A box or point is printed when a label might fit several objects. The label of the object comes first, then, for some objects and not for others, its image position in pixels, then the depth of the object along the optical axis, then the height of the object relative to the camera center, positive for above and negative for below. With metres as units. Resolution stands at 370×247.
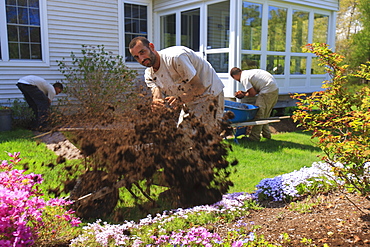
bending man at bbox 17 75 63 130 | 8.34 -0.58
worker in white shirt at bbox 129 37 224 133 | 3.74 -0.11
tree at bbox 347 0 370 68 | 19.67 +1.65
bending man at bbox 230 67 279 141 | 7.46 -0.38
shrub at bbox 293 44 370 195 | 2.97 -0.35
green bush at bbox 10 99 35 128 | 8.88 -1.21
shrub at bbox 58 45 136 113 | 9.78 -0.22
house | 9.48 +1.10
